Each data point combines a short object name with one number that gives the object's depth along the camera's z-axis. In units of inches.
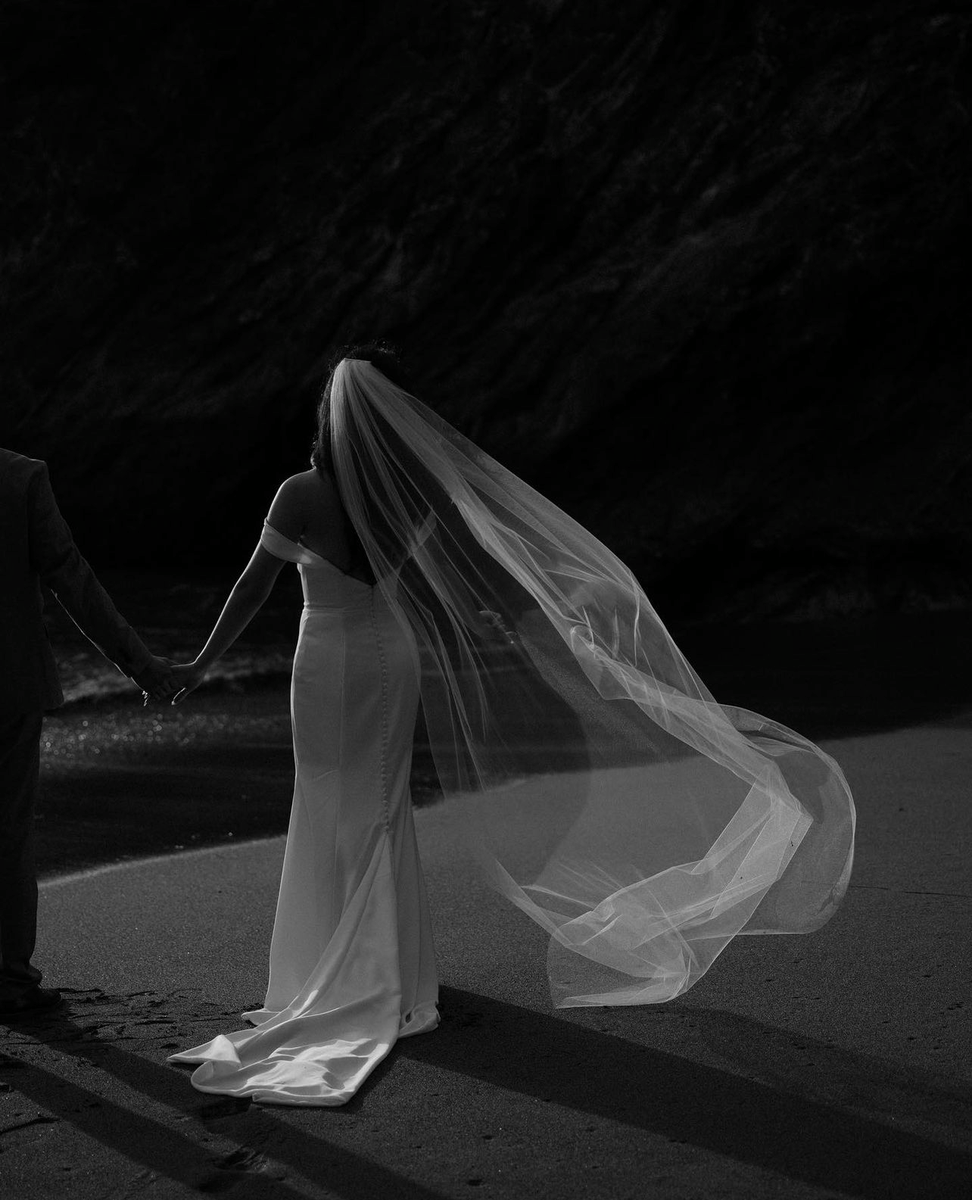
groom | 159.6
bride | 156.5
